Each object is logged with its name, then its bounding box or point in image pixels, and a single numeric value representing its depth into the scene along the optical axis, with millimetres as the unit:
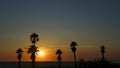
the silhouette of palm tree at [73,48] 56395
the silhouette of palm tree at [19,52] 55327
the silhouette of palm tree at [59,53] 59782
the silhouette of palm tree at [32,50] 43321
